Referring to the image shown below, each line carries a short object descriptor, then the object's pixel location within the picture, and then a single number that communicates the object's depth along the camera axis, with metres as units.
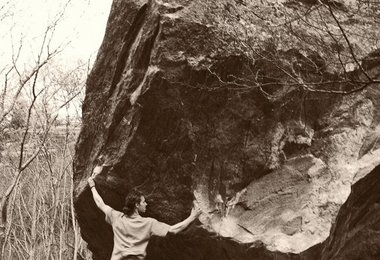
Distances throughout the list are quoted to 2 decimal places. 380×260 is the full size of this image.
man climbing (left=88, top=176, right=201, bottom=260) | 6.55
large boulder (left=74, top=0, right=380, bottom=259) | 6.65
